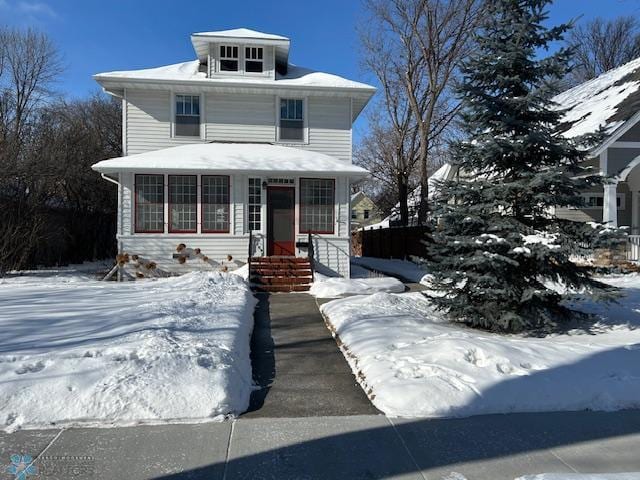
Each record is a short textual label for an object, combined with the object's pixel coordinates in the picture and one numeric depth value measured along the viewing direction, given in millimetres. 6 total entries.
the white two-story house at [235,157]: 14266
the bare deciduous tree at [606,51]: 38375
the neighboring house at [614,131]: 13875
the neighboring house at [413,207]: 25272
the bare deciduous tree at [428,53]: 23141
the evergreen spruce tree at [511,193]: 7637
